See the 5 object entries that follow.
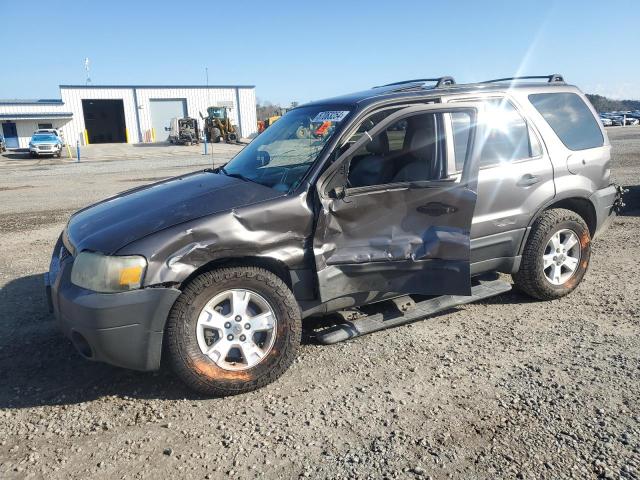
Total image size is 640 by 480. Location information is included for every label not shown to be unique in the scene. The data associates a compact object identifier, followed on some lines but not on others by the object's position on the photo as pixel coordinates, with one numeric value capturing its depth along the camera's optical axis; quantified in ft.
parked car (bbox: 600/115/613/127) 167.14
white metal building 152.56
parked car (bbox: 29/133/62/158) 107.65
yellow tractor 139.73
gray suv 10.19
